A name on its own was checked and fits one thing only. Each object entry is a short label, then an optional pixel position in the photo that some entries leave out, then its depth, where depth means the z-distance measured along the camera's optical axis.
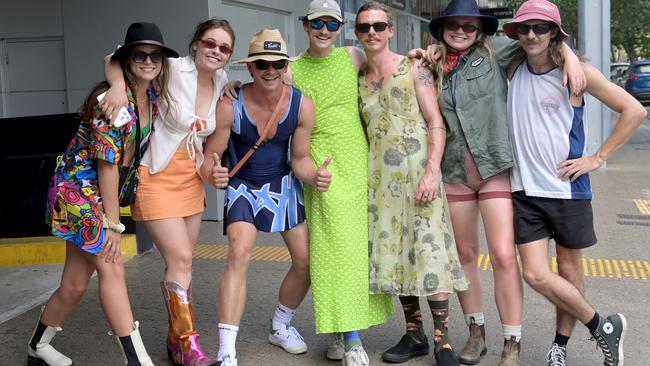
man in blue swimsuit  4.60
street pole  13.73
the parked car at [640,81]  32.00
